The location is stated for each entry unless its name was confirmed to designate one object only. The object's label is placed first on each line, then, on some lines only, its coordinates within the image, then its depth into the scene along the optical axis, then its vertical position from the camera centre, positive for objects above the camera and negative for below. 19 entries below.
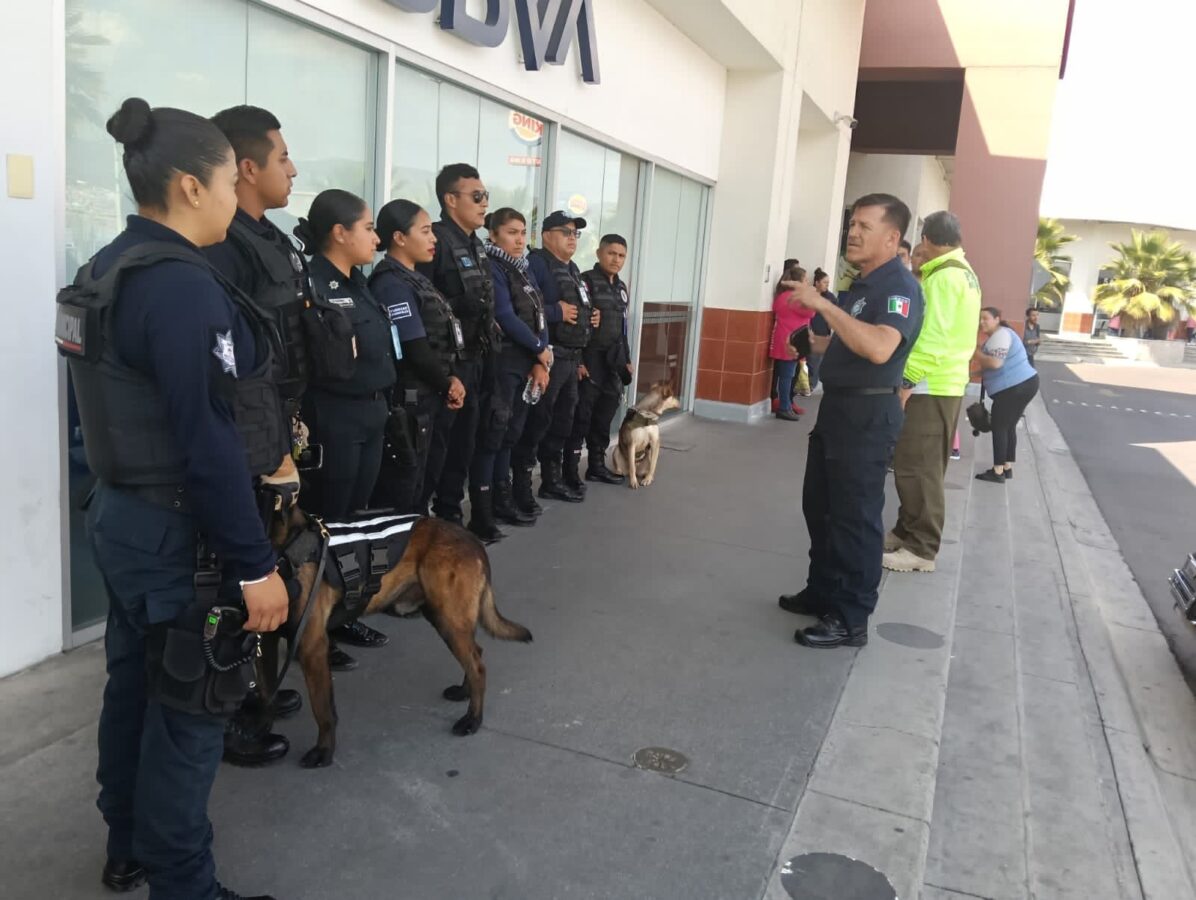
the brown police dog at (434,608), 2.77 -1.05
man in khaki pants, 5.17 -0.37
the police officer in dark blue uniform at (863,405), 3.98 -0.37
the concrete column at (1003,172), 13.74 +2.49
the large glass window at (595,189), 7.06 +0.95
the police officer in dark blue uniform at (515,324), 5.16 -0.15
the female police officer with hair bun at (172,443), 1.80 -0.35
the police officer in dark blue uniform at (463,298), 4.59 -0.02
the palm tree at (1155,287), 34.44 +2.26
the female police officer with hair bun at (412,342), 4.00 -0.24
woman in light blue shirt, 8.23 -0.42
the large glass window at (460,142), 5.07 +0.93
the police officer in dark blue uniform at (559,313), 5.89 -0.08
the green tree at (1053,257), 37.19 +3.40
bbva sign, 5.02 +1.68
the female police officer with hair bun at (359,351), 3.49 -0.26
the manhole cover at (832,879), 2.47 -1.54
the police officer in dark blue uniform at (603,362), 6.62 -0.43
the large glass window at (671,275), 9.09 +0.35
